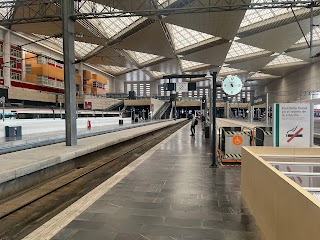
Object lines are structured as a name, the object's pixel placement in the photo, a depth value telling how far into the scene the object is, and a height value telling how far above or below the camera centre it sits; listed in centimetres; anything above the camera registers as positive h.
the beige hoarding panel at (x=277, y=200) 209 -84
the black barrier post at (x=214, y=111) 870 -1
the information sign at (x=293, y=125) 565 -29
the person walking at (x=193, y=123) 2069 -85
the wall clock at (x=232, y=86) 1258 +105
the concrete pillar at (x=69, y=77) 1198 +145
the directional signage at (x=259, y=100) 1199 +47
